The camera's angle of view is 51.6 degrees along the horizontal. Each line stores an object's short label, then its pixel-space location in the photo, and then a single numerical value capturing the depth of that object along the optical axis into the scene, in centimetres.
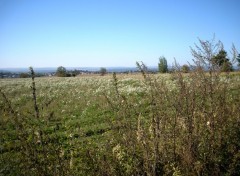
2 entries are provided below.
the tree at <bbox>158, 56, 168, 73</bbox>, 6985
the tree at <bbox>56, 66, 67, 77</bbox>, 8016
